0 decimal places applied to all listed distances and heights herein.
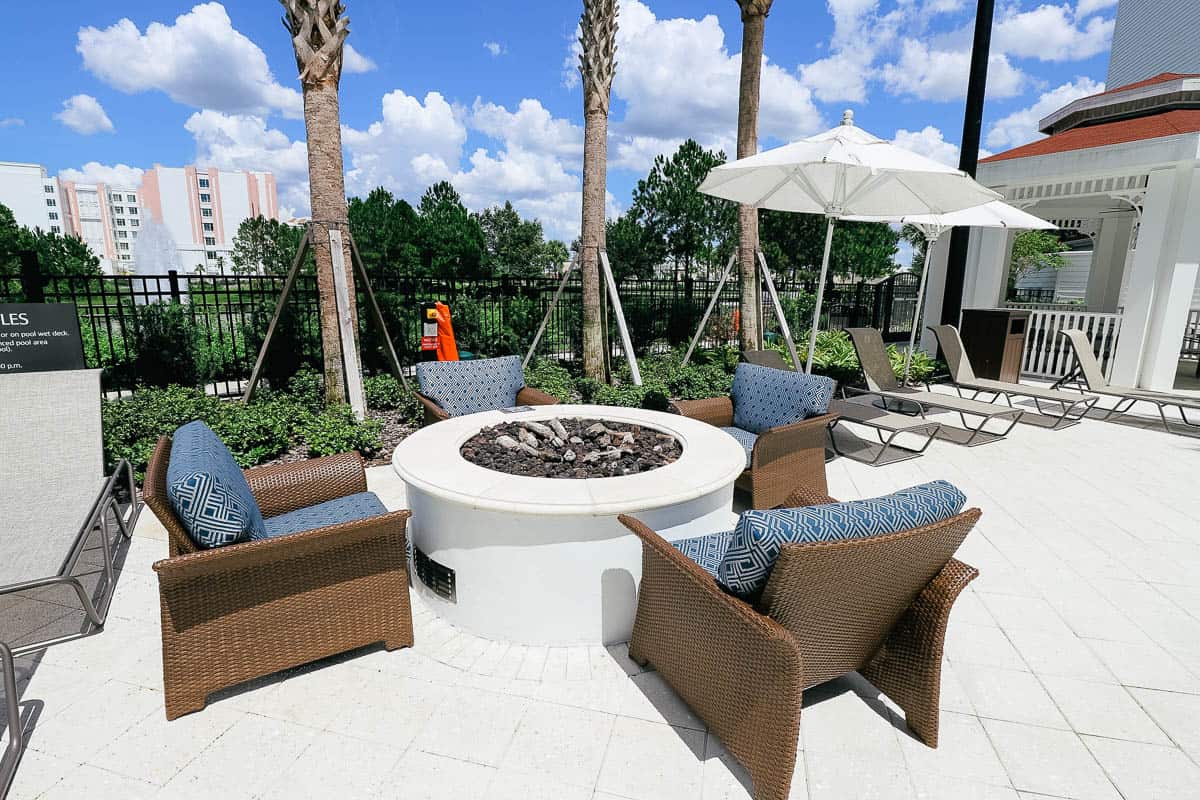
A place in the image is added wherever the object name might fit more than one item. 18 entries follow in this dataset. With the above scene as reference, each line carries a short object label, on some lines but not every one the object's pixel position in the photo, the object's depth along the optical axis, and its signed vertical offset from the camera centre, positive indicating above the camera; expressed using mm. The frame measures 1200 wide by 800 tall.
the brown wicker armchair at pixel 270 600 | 2141 -1232
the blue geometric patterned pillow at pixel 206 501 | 2084 -777
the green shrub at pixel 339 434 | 5246 -1353
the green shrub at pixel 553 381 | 7004 -1136
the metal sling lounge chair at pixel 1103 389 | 6710 -1109
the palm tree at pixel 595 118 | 7391 +2081
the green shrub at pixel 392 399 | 6574 -1289
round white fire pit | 2570 -1128
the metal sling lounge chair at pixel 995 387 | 6961 -1146
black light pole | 9062 +2382
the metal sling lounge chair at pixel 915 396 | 6258 -1151
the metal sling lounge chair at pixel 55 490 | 2674 -1178
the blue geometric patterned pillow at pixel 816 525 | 1756 -694
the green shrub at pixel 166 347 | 8617 -977
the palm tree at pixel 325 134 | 5426 +1382
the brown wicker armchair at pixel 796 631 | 1793 -1151
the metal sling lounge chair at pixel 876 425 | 5598 -1242
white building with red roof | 8172 +1574
